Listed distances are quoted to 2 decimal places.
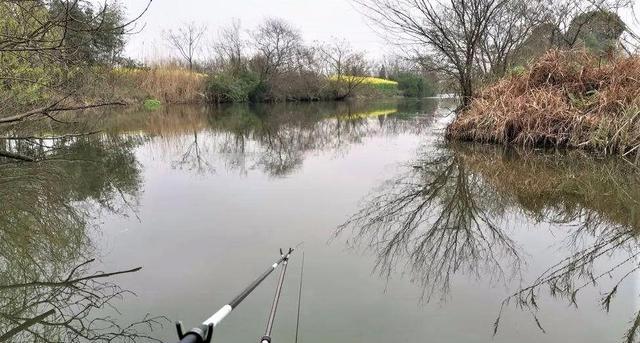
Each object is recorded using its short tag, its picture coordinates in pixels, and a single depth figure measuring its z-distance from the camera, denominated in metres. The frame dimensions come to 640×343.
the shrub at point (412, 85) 45.47
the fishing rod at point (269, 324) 1.58
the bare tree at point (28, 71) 4.12
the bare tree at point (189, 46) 34.81
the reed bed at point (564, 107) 7.37
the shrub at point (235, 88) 30.05
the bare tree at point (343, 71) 36.75
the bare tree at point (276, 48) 33.28
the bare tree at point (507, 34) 12.45
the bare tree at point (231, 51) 33.16
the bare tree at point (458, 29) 10.70
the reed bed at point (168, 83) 25.83
